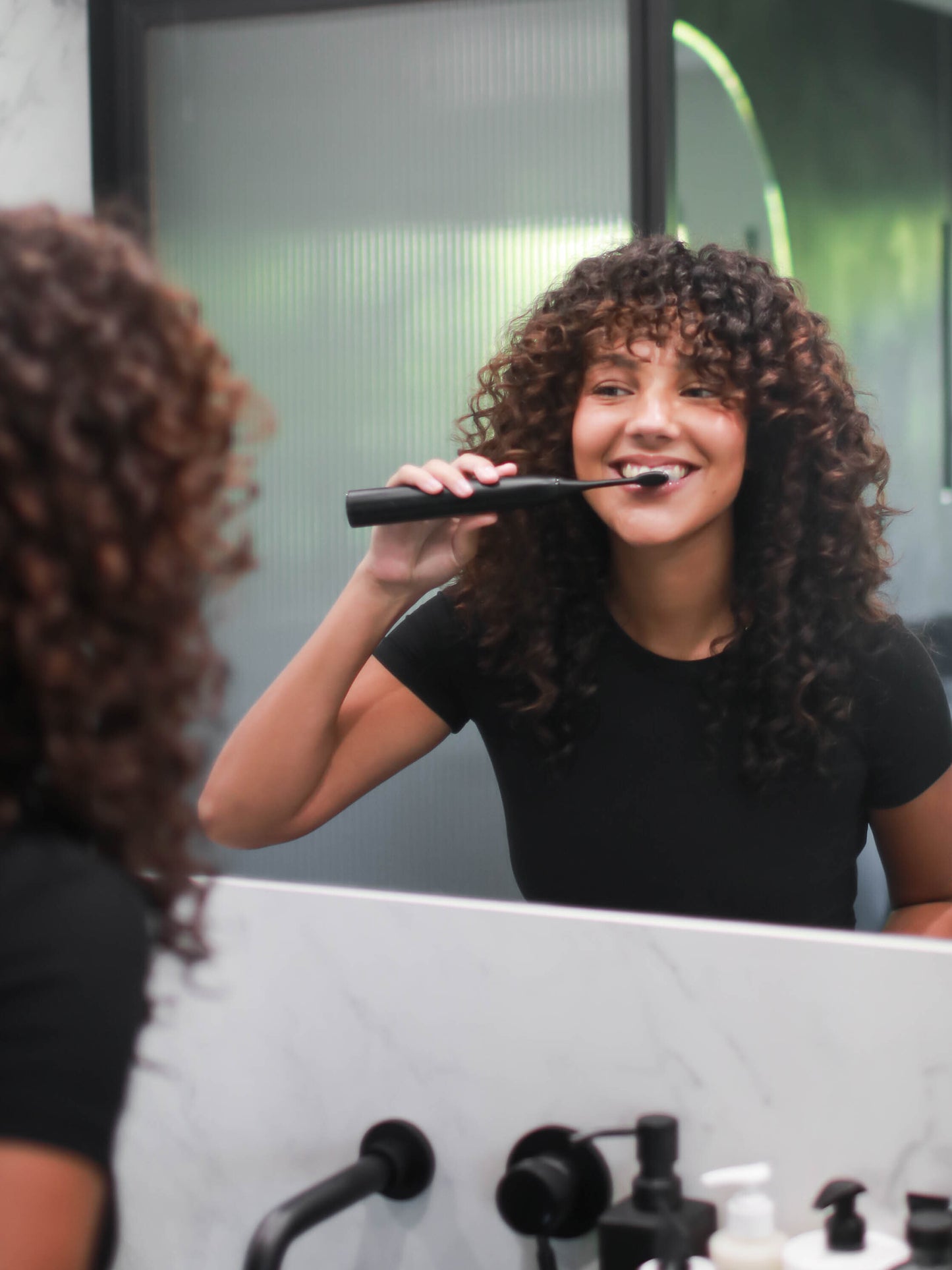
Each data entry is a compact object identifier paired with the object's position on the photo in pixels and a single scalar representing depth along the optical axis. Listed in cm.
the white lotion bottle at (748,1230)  194
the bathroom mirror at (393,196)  253
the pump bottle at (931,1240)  190
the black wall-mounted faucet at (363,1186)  193
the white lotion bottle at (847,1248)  192
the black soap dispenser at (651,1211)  196
